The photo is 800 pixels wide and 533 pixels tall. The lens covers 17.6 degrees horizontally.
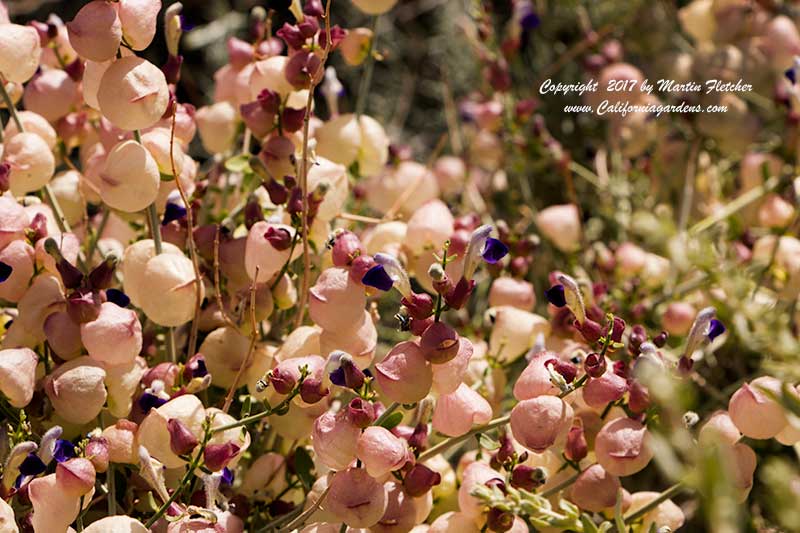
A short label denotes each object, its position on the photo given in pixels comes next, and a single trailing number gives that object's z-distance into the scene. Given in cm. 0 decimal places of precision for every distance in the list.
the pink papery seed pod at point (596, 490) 71
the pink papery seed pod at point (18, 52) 74
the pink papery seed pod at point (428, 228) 77
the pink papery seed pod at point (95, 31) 70
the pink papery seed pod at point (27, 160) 74
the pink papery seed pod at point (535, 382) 70
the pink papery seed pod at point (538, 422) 69
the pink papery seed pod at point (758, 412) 69
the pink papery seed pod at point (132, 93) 71
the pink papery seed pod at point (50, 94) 78
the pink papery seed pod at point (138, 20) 71
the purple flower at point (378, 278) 70
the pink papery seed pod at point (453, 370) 70
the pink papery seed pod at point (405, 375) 68
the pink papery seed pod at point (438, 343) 68
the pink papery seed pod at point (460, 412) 71
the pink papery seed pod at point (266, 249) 72
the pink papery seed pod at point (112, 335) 70
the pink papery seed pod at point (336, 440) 69
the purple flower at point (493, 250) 70
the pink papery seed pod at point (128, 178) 71
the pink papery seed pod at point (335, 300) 71
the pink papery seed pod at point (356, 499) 69
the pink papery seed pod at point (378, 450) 68
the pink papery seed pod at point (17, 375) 70
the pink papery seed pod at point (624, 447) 70
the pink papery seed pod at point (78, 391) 71
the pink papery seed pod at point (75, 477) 68
